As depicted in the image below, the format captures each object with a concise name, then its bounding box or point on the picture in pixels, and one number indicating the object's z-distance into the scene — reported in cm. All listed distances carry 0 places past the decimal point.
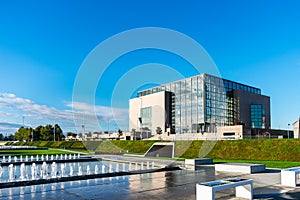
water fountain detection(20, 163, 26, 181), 1351
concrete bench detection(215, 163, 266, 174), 1397
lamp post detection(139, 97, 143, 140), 6457
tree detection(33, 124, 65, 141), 9081
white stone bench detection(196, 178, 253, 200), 715
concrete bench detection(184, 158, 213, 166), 1781
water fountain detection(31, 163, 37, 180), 1380
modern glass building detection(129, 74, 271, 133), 5978
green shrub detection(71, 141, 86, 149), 5684
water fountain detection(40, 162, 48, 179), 1403
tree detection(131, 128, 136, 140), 6751
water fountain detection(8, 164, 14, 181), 1251
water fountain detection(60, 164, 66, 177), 1482
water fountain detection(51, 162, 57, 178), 1443
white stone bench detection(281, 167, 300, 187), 1017
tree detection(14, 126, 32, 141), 9375
